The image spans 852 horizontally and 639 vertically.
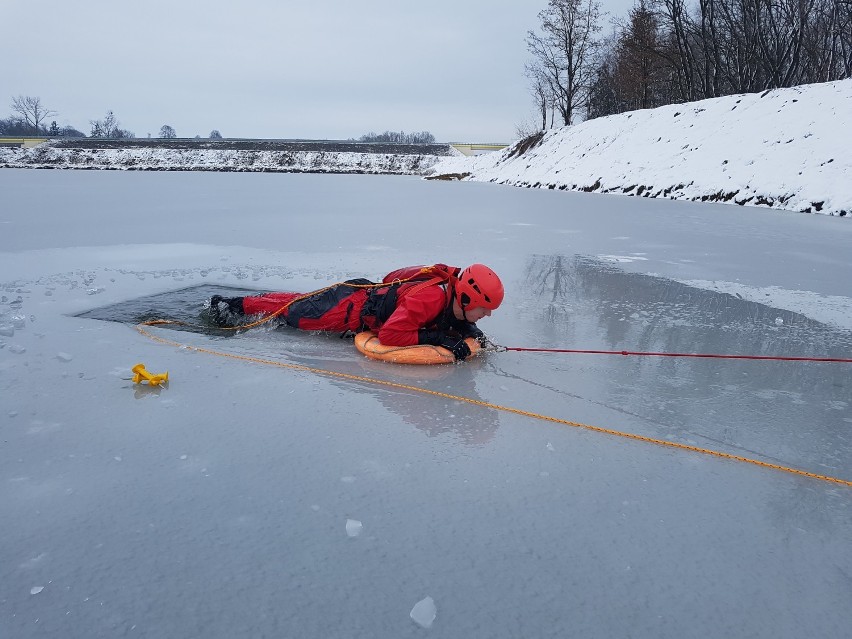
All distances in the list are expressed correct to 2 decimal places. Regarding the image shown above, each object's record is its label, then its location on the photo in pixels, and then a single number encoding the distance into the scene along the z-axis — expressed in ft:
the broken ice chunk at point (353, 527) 5.82
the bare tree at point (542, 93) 114.62
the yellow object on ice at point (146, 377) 9.84
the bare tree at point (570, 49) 105.91
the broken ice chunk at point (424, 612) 4.74
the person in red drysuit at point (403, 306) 11.67
